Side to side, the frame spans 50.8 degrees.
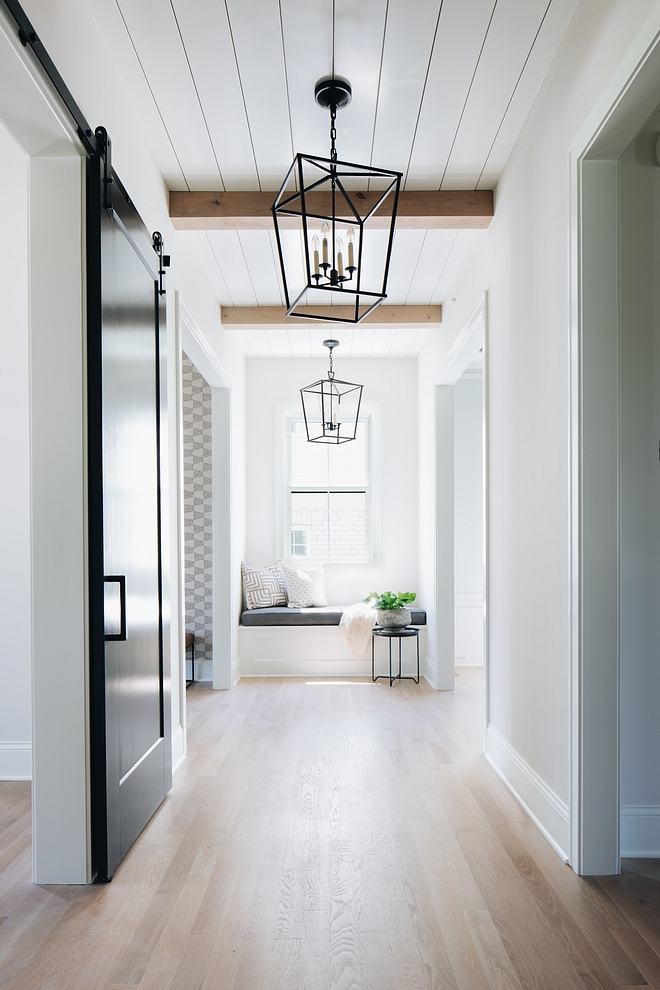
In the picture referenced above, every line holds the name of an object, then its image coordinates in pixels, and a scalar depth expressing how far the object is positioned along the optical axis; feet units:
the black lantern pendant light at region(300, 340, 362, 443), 22.40
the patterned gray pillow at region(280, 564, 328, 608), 21.13
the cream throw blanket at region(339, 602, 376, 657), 19.98
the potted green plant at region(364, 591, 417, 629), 18.79
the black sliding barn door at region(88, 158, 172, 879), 7.52
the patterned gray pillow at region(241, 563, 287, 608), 20.71
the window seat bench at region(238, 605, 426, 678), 20.07
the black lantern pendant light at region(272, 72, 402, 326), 7.55
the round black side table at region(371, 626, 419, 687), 18.63
